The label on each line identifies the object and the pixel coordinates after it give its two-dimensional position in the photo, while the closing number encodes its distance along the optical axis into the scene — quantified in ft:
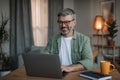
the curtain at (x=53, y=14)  16.62
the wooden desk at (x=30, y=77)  5.22
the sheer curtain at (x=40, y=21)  16.56
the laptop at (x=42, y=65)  4.96
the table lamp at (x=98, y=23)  15.64
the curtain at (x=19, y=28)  15.81
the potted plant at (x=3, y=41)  15.20
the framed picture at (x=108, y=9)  16.25
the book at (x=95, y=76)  4.86
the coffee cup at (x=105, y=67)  5.57
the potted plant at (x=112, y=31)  15.07
